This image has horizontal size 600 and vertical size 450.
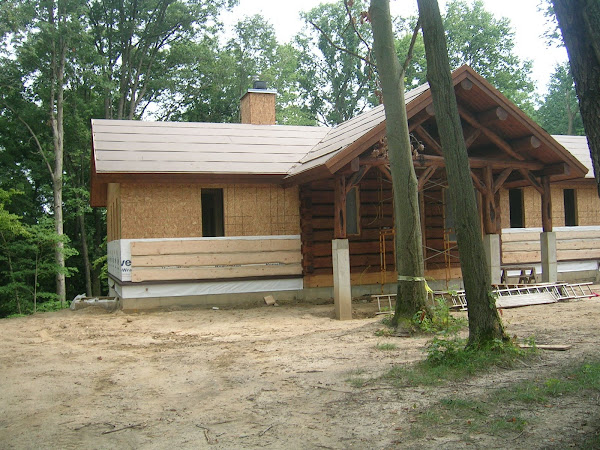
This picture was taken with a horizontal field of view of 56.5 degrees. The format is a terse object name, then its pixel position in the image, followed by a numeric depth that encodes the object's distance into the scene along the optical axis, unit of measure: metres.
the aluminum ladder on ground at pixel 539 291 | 12.16
